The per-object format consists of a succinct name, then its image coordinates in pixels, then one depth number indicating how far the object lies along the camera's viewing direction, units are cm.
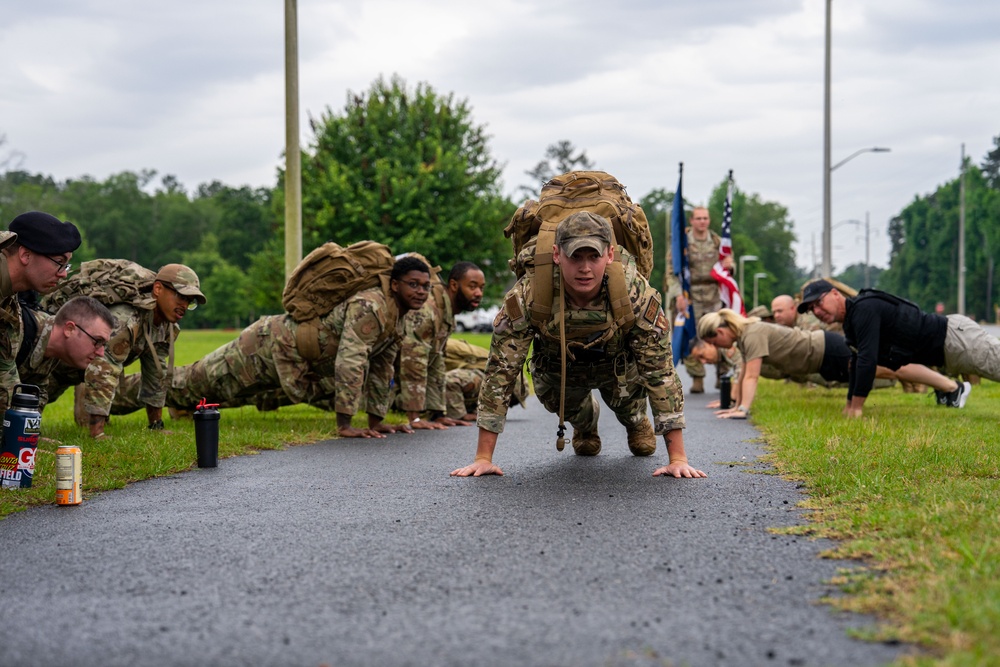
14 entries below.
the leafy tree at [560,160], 11581
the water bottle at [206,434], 792
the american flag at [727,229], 1869
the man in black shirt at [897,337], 1152
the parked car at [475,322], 7956
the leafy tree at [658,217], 10519
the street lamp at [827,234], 2947
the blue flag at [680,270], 1819
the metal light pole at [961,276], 7059
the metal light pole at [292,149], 1589
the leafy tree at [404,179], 4206
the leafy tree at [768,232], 13750
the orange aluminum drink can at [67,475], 610
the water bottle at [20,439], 638
